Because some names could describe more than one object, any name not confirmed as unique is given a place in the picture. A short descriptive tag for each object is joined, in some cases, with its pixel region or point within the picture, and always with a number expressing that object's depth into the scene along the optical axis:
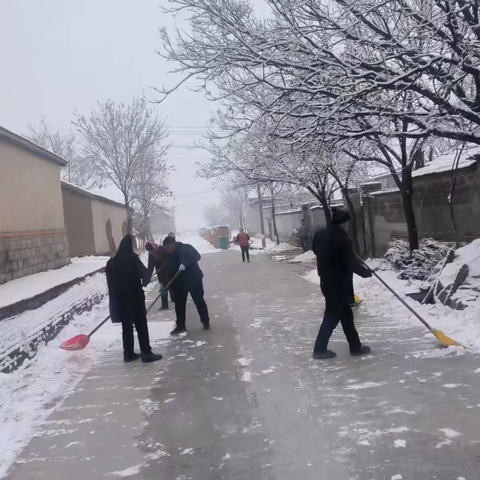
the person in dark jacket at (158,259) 10.55
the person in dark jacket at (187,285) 7.96
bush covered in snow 10.48
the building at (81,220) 21.52
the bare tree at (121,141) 27.22
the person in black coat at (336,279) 5.74
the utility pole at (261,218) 33.50
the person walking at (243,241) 21.06
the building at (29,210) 9.45
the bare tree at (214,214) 114.06
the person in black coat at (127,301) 6.38
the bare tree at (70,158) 40.75
